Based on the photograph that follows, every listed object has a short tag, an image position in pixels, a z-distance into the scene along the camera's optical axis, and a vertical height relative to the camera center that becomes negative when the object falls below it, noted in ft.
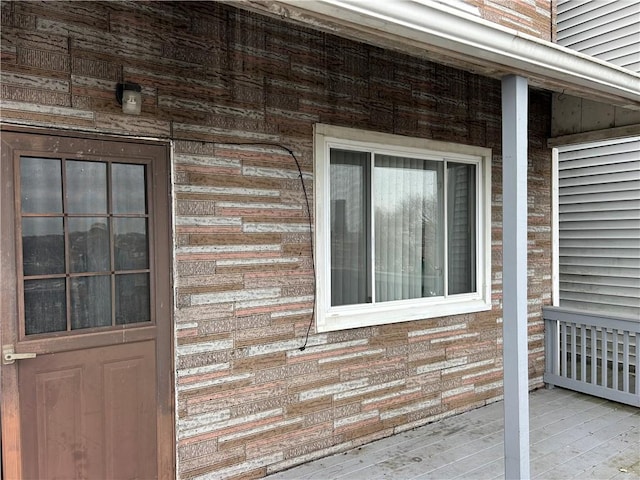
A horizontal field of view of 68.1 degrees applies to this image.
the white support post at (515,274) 8.54 -0.84
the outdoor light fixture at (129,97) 8.24 +2.39
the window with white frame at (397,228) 11.19 +0.04
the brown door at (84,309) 7.57 -1.30
